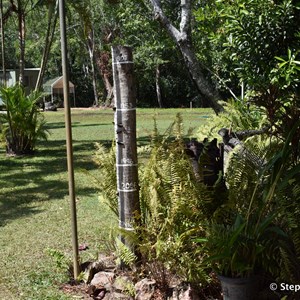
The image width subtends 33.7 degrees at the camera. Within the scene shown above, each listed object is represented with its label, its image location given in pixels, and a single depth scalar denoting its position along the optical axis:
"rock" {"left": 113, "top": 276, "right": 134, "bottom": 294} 3.54
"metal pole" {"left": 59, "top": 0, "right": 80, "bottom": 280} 3.70
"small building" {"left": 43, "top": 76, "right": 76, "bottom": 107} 40.89
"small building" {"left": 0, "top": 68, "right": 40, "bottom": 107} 41.28
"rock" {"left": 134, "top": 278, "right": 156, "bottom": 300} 3.44
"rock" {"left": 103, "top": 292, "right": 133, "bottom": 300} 3.57
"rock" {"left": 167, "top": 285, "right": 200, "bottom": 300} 3.29
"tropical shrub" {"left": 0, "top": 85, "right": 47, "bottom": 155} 11.13
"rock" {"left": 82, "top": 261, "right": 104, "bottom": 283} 3.92
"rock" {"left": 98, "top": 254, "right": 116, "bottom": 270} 4.01
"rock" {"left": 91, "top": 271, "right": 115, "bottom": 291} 3.76
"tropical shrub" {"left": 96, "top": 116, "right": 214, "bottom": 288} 3.41
